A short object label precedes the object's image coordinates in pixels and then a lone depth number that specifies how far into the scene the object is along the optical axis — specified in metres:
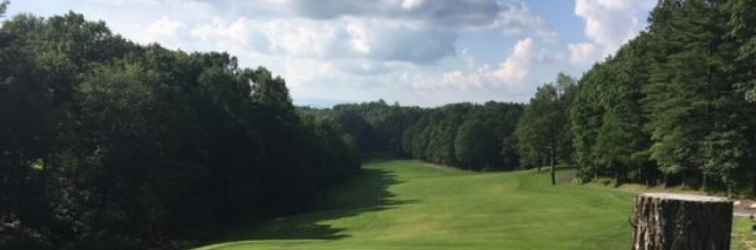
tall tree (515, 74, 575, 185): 61.56
